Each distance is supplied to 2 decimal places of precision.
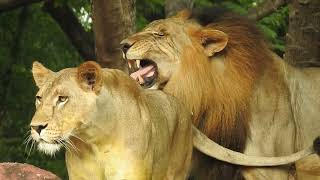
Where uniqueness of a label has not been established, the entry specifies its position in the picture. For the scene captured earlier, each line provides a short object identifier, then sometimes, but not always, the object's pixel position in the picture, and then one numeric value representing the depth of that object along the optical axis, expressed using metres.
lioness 11.51
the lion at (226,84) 15.26
